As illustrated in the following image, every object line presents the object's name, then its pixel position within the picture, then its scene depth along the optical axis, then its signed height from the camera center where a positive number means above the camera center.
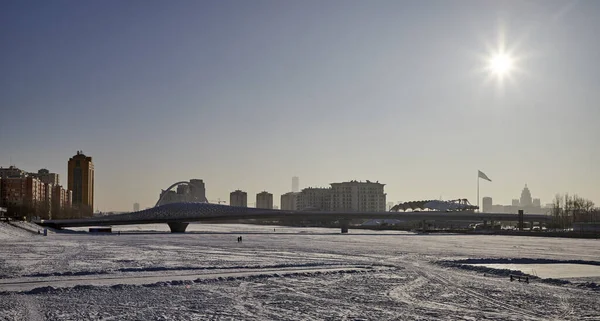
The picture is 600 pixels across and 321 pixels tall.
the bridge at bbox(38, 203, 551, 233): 145.12 -3.46
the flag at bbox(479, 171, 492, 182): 170.57 +7.61
